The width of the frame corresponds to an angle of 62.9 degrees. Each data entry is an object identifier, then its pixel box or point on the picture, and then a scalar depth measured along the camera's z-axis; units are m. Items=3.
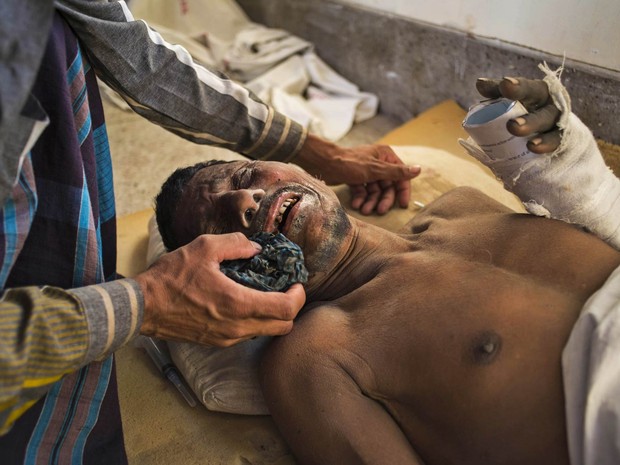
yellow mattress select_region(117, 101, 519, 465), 0.50
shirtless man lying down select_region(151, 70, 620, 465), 0.40
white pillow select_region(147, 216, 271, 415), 0.52
